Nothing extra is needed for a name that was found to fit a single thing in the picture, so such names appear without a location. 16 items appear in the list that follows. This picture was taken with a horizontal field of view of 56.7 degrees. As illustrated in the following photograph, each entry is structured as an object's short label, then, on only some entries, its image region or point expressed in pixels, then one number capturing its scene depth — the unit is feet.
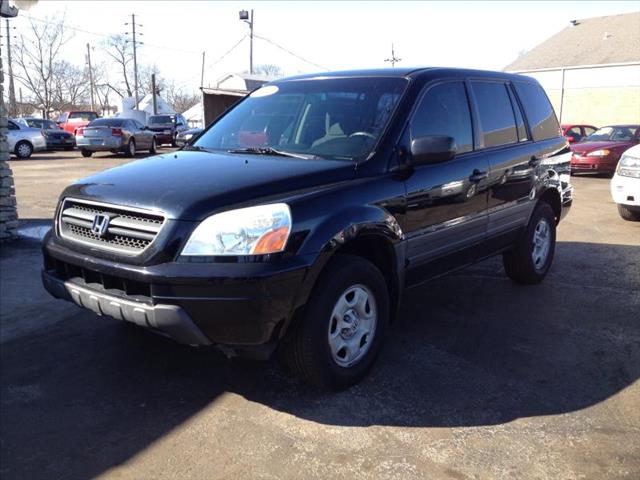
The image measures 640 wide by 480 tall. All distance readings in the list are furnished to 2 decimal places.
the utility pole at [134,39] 203.82
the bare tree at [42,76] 169.58
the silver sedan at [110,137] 70.38
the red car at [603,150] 51.78
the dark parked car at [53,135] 86.58
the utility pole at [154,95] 170.48
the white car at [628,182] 28.17
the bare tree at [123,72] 236.84
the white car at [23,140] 70.38
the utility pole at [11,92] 158.30
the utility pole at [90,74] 208.41
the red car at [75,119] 103.50
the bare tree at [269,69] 235.15
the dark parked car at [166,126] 93.66
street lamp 121.90
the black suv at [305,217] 9.75
